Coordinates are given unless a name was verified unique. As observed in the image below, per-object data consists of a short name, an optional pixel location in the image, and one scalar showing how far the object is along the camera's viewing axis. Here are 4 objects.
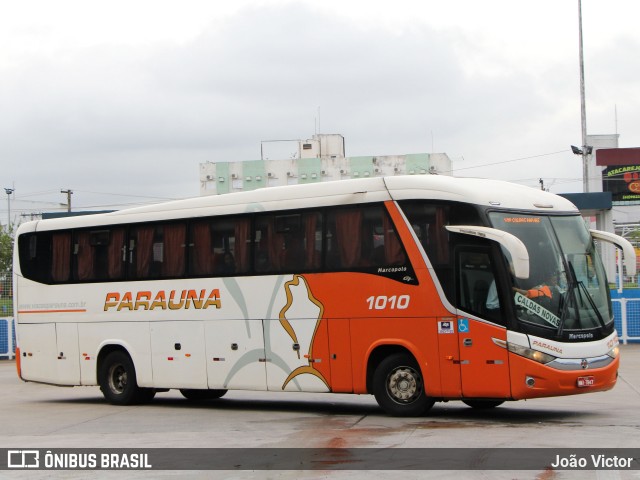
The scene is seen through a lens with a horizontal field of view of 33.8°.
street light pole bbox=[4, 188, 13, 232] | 77.78
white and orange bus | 14.38
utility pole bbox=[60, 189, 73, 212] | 81.54
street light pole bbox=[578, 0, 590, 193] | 50.94
